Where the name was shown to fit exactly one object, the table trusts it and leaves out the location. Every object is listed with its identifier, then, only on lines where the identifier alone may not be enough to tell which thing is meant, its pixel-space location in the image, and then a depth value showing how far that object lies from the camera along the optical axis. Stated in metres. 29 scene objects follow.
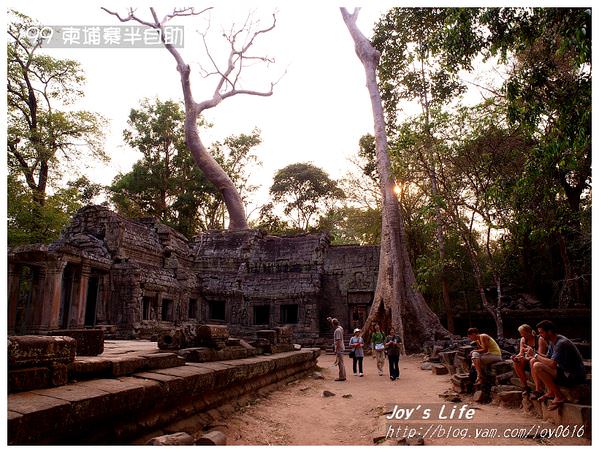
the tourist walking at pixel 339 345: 9.05
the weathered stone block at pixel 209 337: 6.47
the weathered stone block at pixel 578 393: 3.93
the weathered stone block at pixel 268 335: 9.24
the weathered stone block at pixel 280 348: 8.92
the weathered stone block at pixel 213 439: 3.55
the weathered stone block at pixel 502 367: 6.18
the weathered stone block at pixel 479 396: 5.90
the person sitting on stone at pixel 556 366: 4.07
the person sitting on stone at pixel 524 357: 5.34
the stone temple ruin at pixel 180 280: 12.52
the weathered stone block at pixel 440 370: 9.59
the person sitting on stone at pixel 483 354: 6.33
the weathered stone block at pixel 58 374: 3.62
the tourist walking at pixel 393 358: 8.78
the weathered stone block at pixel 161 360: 4.82
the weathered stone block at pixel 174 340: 6.35
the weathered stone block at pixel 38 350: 3.38
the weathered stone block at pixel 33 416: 2.67
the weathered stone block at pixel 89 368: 3.91
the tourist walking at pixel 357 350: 9.59
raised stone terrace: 2.94
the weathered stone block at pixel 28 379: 3.29
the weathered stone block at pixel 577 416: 3.75
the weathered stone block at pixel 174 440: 3.34
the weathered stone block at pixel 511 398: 5.38
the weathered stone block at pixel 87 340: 5.07
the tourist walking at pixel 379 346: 9.73
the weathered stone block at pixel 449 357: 9.39
